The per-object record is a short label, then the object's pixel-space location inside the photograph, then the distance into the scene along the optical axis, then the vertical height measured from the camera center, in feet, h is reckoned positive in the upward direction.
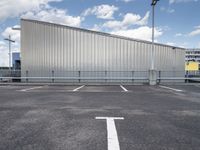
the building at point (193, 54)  410.52 +34.36
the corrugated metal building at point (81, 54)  68.69 +5.71
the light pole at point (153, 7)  54.65 +18.37
